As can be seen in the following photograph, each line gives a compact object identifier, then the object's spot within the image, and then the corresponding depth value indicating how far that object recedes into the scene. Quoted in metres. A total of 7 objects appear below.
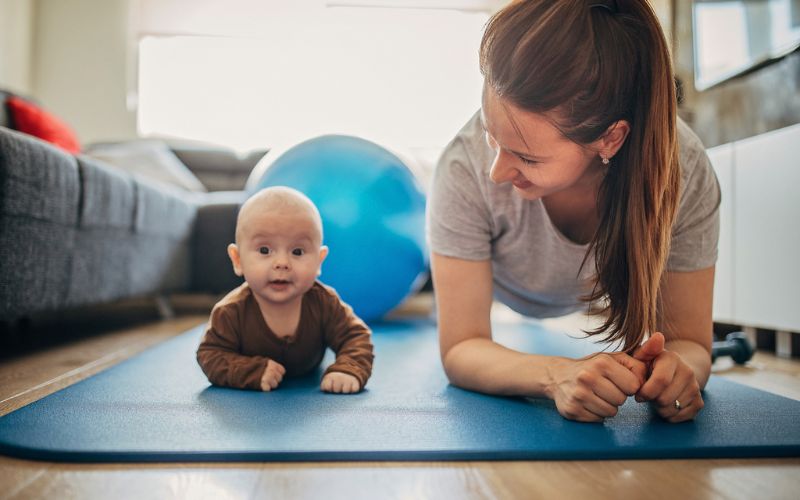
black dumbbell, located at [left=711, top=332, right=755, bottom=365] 1.42
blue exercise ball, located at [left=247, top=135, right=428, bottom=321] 1.73
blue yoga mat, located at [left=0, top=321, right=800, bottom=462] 0.69
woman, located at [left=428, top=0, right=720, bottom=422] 0.77
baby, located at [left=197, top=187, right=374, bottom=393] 1.04
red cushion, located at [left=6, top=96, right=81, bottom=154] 2.04
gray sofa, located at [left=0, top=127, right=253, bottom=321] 1.26
